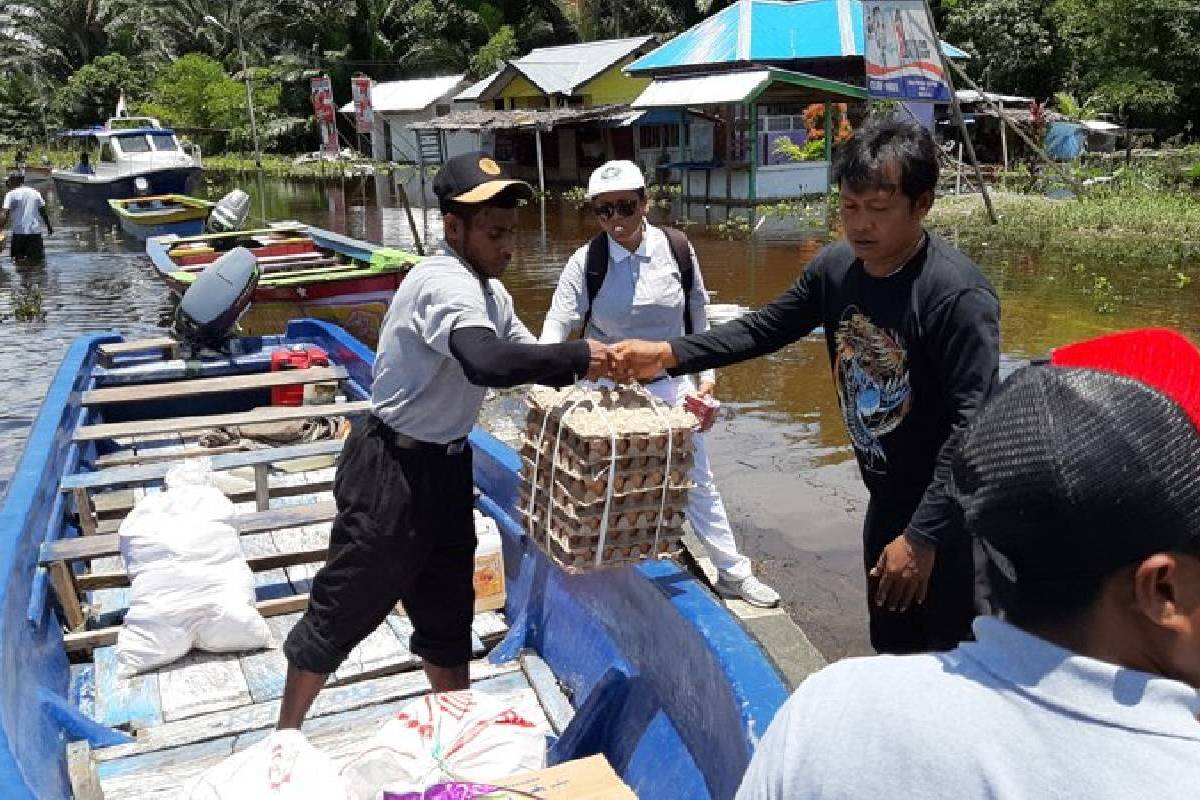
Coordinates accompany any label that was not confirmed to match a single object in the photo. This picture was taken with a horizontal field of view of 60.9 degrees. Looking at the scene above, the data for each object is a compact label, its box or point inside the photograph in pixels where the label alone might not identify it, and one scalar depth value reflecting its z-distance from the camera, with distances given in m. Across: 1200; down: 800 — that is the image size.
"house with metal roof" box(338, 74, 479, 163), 38.31
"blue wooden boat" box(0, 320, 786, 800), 2.61
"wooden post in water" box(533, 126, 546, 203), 27.28
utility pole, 38.25
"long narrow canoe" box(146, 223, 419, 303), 9.63
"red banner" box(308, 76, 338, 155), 33.50
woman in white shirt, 4.01
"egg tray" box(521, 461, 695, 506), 2.72
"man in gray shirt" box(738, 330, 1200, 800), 0.85
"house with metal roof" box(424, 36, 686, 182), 31.73
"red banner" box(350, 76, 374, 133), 28.92
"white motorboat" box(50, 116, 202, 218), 23.98
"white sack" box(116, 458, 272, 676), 3.50
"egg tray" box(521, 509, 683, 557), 2.80
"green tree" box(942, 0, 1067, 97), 30.16
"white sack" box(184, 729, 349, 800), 2.19
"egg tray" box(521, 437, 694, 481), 2.70
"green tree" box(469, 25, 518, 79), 39.94
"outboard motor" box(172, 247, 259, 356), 7.02
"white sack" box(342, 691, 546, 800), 2.34
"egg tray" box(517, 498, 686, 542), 2.78
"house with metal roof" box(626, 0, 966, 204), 23.50
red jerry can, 6.41
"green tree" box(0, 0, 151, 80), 45.97
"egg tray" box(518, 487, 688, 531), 2.76
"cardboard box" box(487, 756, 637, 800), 2.24
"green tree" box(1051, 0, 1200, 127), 21.17
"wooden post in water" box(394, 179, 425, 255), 13.12
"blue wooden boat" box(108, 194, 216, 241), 19.41
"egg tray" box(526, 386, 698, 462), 2.69
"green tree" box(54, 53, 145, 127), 41.19
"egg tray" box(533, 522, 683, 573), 2.82
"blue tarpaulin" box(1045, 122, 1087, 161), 24.53
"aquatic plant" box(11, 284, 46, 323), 14.59
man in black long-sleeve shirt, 2.29
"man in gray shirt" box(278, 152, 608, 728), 2.68
